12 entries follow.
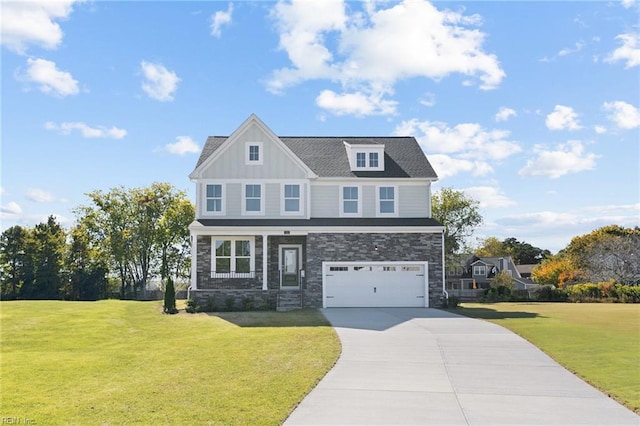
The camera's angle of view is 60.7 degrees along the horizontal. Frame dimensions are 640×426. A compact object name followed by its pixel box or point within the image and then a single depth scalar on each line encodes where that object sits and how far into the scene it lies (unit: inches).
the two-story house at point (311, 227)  994.7
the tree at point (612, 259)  1827.0
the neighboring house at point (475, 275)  2402.7
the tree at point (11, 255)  1547.7
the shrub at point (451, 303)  997.2
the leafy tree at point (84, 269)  1589.6
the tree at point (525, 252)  3612.2
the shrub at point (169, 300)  928.3
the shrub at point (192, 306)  922.1
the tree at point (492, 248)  3301.9
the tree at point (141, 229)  1712.6
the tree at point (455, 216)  1818.4
